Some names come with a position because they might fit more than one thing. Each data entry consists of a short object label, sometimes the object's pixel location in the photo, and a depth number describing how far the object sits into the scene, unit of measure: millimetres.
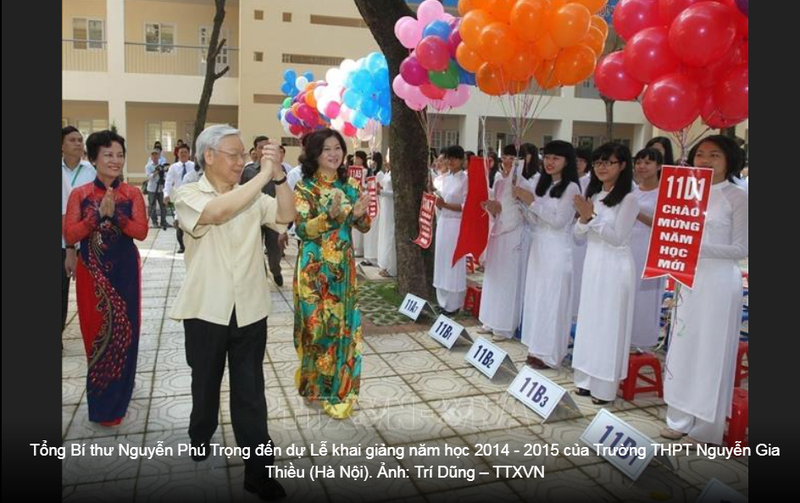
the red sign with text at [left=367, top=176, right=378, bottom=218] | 5645
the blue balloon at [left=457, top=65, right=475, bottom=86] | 5098
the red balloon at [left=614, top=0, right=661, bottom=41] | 3396
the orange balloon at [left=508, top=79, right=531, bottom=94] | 4621
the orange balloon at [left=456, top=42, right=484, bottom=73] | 4477
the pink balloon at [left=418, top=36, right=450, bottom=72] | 4797
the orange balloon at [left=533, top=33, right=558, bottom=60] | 4184
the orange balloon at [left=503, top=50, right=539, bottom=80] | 4309
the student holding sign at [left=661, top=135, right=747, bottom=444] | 3275
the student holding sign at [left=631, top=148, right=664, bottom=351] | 4488
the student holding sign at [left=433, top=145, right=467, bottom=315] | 6141
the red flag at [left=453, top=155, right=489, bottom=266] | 5371
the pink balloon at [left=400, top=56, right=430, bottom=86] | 5086
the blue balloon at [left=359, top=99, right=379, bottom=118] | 6761
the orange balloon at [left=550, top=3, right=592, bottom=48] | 3986
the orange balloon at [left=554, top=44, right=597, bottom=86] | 4336
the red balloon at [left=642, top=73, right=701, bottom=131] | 3158
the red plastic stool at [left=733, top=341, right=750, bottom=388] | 4098
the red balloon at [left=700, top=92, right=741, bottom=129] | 3287
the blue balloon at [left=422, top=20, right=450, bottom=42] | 4875
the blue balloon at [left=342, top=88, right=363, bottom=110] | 6996
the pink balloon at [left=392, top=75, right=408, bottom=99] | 5492
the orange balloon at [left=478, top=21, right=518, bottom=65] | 4129
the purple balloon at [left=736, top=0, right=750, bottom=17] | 2771
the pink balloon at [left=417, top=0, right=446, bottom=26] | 5145
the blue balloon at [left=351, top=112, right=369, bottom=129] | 7508
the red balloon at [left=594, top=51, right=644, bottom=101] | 3553
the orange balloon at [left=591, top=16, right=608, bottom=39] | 4544
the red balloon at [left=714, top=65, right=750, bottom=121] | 3086
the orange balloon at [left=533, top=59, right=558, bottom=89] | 4465
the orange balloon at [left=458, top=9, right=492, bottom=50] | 4242
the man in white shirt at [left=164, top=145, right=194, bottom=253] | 9727
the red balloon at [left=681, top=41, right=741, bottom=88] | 3108
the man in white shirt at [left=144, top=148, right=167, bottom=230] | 12016
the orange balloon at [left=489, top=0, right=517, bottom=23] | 4195
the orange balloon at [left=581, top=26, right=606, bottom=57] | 4430
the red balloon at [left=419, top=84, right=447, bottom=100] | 5230
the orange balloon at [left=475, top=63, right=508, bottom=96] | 4535
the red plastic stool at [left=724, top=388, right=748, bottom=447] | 3354
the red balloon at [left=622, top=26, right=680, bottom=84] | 3225
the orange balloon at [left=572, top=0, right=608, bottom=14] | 4238
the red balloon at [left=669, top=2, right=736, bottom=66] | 2906
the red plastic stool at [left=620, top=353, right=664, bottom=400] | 4074
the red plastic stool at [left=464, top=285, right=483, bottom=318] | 6215
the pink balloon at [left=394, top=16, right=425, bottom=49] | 5199
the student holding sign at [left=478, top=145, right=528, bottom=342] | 5211
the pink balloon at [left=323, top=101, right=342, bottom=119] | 8328
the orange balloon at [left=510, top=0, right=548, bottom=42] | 4016
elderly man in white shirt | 2738
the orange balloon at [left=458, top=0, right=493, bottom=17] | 4305
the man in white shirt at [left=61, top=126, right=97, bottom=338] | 4312
